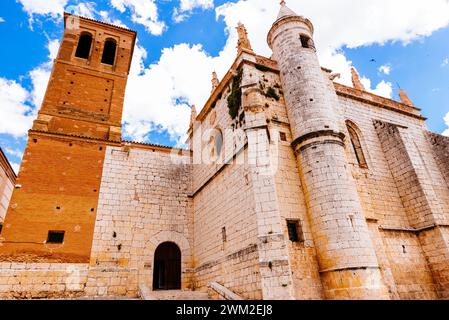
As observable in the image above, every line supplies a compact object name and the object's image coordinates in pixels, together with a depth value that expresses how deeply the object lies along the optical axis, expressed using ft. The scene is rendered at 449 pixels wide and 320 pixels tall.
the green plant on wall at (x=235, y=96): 36.65
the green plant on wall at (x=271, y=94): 36.30
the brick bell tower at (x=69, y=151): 33.71
